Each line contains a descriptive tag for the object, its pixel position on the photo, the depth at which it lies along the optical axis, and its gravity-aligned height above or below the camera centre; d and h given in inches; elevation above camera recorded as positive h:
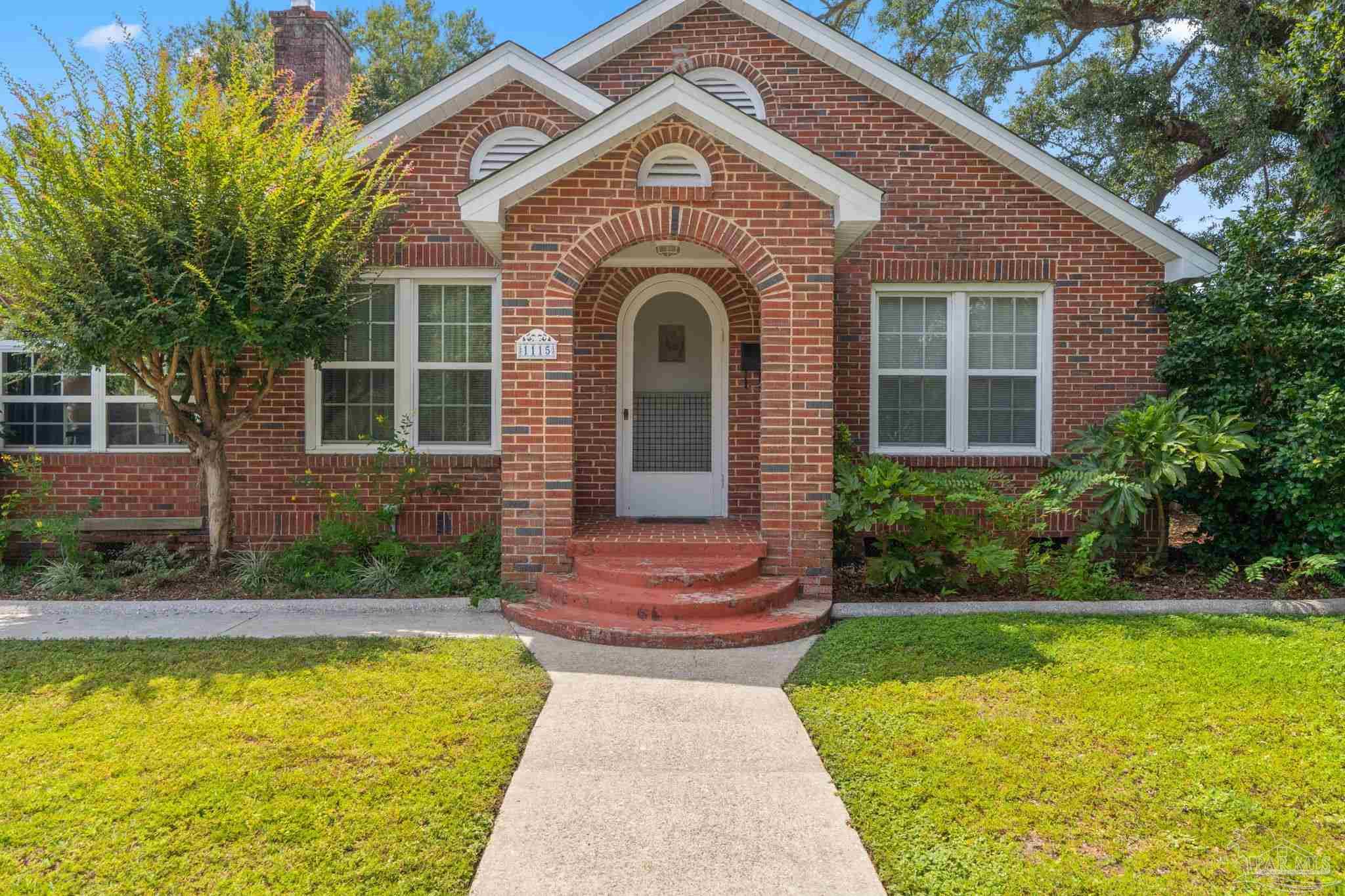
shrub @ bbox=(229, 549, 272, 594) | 282.0 -48.0
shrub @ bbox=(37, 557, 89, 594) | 276.4 -49.9
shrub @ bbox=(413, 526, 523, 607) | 268.5 -48.3
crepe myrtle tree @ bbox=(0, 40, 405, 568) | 251.3 +66.3
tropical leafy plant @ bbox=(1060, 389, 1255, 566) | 266.7 -4.1
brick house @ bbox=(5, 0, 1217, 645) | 324.8 +43.0
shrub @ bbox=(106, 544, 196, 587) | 287.4 -47.6
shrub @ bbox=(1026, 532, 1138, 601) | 274.4 -46.3
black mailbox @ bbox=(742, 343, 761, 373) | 335.9 +32.4
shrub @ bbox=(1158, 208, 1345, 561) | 277.3 +23.5
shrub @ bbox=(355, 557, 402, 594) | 280.5 -49.6
